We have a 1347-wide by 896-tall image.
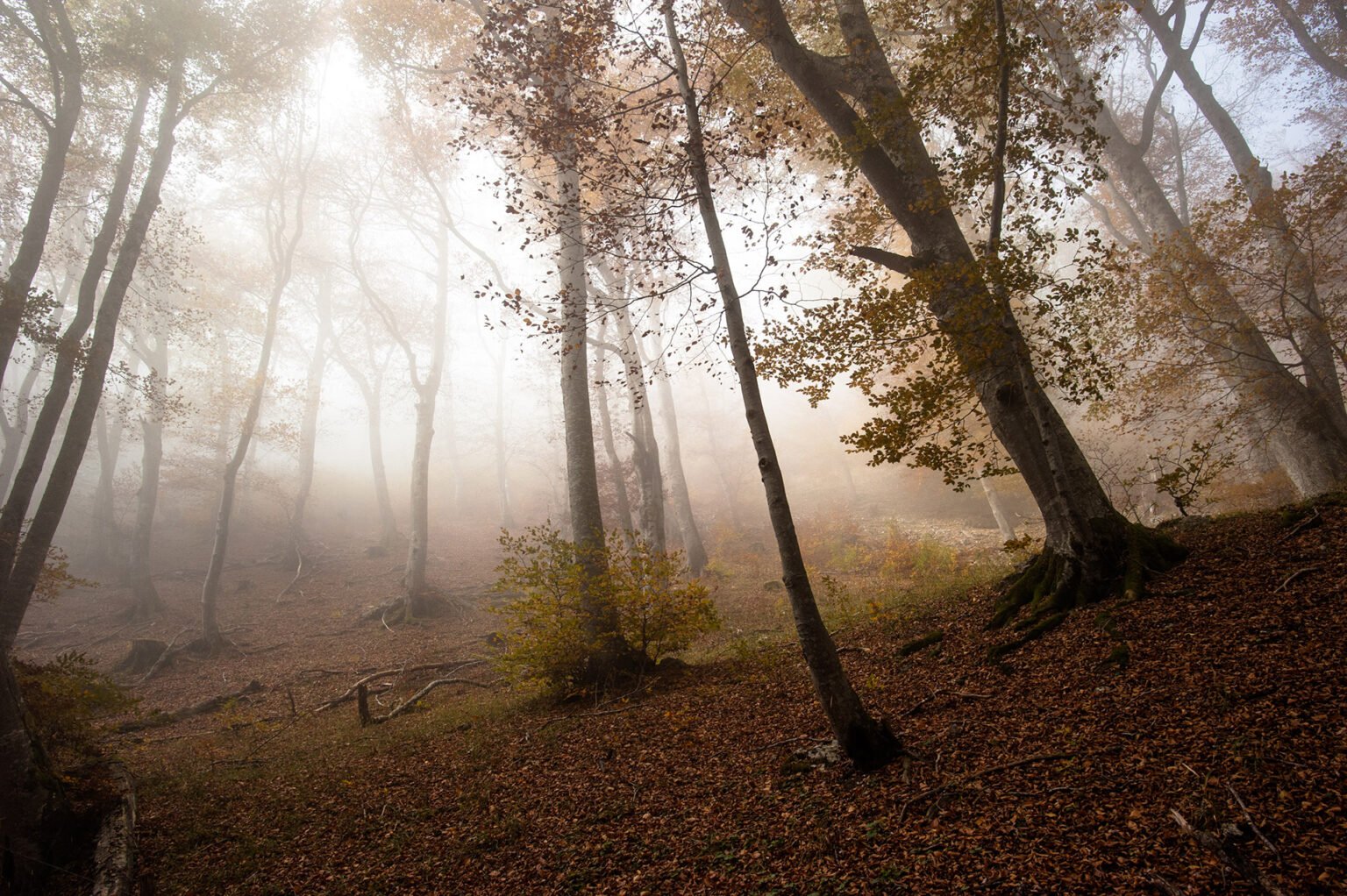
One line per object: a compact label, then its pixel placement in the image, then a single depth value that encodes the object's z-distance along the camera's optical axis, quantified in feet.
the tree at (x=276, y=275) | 47.06
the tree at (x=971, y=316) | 18.47
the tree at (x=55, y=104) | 28.63
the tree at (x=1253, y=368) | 28.84
